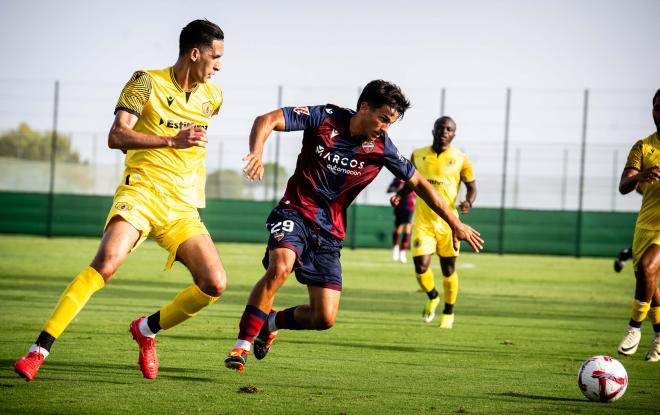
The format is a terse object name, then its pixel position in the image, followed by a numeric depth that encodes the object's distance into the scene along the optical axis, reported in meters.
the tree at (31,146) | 42.88
